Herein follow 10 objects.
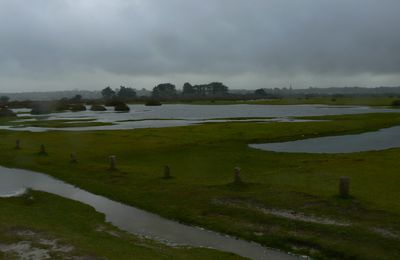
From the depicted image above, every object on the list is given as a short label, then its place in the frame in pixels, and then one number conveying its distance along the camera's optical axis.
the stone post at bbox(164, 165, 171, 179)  30.82
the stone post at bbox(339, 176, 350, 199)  22.30
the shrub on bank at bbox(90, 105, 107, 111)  171.15
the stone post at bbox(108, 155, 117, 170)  34.75
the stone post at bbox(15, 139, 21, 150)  49.86
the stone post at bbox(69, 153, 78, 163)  39.54
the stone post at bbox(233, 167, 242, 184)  27.13
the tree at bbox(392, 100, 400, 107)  152.18
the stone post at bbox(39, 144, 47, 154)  45.03
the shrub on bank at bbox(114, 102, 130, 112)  167.50
